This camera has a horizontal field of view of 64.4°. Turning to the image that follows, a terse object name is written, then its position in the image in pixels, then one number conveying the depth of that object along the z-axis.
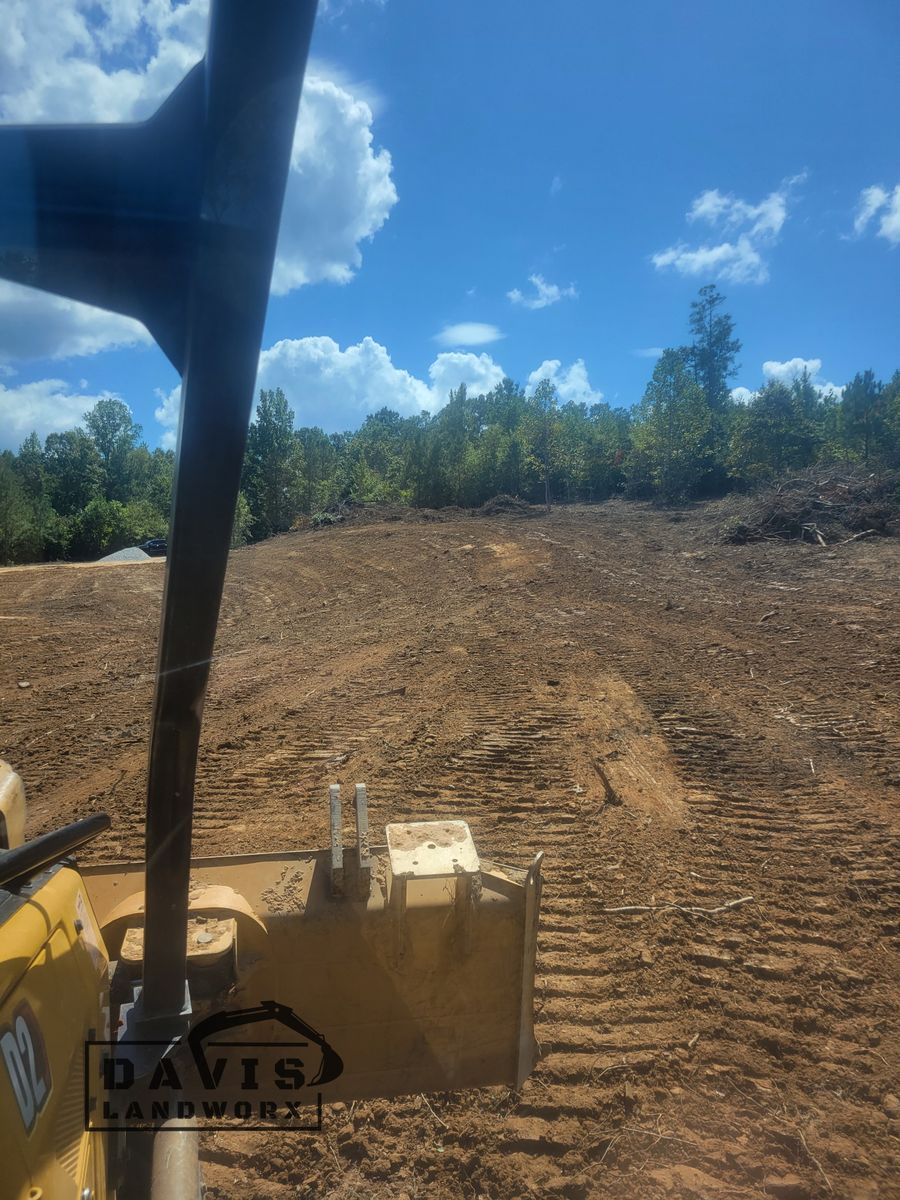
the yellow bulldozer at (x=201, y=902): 1.00
